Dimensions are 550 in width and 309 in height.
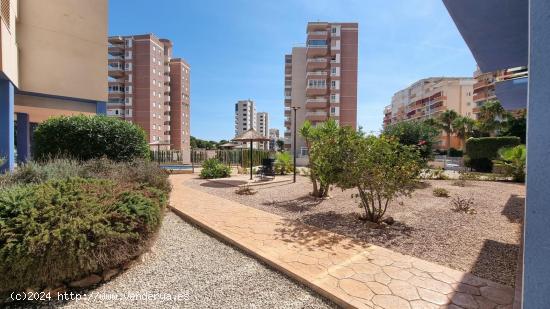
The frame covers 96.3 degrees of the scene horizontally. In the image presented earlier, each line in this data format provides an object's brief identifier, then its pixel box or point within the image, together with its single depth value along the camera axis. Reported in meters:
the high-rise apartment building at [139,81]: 50.91
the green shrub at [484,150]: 19.45
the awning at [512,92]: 6.43
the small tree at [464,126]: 38.19
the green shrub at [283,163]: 14.77
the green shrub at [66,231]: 2.52
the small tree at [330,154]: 5.63
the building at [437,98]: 62.98
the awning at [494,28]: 4.20
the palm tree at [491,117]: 31.37
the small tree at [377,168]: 4.97
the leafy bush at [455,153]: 42.10
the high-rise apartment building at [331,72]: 45.91
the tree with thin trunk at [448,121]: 41.62
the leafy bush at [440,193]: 8.34
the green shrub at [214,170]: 13.59
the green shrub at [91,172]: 5.33
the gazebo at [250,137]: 13.49
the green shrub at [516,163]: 12.20
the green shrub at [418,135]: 12.47
